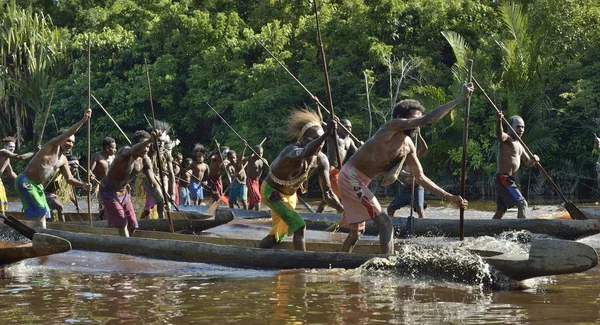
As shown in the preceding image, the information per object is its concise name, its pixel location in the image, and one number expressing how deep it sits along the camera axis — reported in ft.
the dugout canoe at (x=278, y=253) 23.88
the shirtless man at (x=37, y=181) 37.06
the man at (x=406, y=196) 44.39
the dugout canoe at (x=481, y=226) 37.09
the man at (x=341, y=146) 43.43
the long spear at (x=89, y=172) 40.24
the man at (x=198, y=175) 66.90
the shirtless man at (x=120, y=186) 35.81
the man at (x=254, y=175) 60.23
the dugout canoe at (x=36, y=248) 28.60
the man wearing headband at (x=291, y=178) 30.45
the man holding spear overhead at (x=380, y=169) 26.81
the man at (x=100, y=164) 44.91
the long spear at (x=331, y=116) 30.10
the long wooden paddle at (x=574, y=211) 40.01
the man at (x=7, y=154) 42.96
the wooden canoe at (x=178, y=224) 42.98
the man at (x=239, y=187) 62.49
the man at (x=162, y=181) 42.32
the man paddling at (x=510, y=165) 40.60
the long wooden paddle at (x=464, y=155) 30.07
